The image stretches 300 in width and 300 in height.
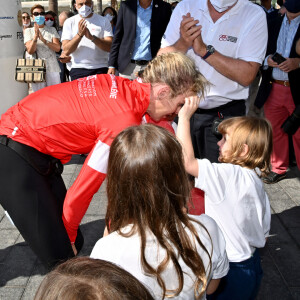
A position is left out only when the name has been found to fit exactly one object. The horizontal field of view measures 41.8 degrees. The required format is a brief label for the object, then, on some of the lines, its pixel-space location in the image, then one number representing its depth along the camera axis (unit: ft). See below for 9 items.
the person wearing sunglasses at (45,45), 18.14
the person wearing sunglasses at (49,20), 22.05
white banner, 14.71
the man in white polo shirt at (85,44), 16.94
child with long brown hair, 4.15
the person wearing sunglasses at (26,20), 21.54
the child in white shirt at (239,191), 5.98
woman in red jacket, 6.52
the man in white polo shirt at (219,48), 8.71
